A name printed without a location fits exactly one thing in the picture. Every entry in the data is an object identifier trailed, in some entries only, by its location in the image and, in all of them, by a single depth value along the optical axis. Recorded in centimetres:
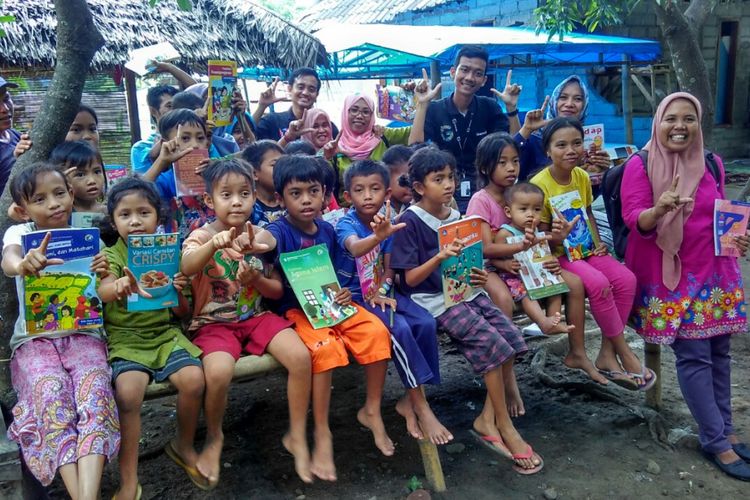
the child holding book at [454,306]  295
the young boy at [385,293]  284
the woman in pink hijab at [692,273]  312
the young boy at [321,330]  276
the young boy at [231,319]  261
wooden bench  255
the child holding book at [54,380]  223
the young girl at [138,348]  245
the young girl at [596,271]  328
